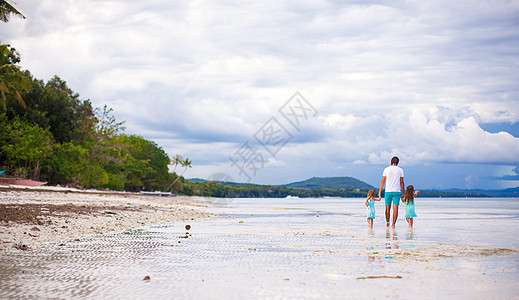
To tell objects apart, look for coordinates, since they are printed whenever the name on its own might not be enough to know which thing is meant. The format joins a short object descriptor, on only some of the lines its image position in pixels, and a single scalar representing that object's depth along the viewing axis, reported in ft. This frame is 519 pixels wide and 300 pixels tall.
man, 40.27
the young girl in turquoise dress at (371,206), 41.60
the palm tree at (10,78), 66.26
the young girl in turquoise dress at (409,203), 41.19
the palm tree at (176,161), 302.86
